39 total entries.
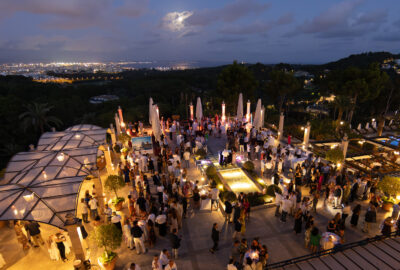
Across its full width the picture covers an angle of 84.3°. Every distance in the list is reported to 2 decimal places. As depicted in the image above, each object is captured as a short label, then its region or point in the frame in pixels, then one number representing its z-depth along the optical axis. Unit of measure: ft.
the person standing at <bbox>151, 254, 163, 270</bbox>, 21.17
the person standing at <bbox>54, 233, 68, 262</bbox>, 24.72
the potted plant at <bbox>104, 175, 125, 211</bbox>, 32.25
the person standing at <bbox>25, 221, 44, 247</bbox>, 26.99
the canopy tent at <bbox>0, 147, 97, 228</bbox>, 25.60
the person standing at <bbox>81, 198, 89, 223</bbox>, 30.60
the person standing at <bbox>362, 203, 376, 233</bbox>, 26.86
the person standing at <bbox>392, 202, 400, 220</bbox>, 27.78
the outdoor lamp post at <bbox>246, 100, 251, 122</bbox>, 64.24
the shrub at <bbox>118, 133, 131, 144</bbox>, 53.06
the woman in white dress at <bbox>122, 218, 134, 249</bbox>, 25.44
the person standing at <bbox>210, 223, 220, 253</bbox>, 24.64
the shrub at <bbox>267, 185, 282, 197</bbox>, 34.32
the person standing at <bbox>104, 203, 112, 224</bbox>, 29.02
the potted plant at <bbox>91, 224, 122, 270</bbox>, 22.38
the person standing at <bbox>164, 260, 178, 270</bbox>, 20.84
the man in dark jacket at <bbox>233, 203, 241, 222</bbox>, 27.55
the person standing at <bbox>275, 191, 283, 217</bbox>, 31.35
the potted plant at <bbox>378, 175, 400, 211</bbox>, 30.86
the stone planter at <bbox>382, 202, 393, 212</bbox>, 31.71
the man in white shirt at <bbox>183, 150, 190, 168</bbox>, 44.38
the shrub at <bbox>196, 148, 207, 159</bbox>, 47.11
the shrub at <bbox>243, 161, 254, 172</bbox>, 41.98
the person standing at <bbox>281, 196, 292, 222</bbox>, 29.84
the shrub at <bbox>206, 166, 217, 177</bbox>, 39.58
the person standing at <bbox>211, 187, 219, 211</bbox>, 33.22
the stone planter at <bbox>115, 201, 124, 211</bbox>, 33.05
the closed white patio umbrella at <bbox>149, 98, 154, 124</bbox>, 52.04
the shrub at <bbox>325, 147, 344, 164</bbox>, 39.55
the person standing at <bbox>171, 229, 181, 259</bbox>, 23.76
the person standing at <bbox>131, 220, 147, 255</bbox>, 24.38
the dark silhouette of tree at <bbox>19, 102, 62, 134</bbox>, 86.74
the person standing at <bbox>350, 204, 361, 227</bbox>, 28.04
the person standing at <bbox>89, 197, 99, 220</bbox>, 30.99
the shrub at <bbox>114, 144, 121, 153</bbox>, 52.16
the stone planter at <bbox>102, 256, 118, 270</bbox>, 22.72
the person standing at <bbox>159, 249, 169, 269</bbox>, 21.36
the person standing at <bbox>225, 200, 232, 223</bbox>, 29.09
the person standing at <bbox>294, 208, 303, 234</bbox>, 27.07
